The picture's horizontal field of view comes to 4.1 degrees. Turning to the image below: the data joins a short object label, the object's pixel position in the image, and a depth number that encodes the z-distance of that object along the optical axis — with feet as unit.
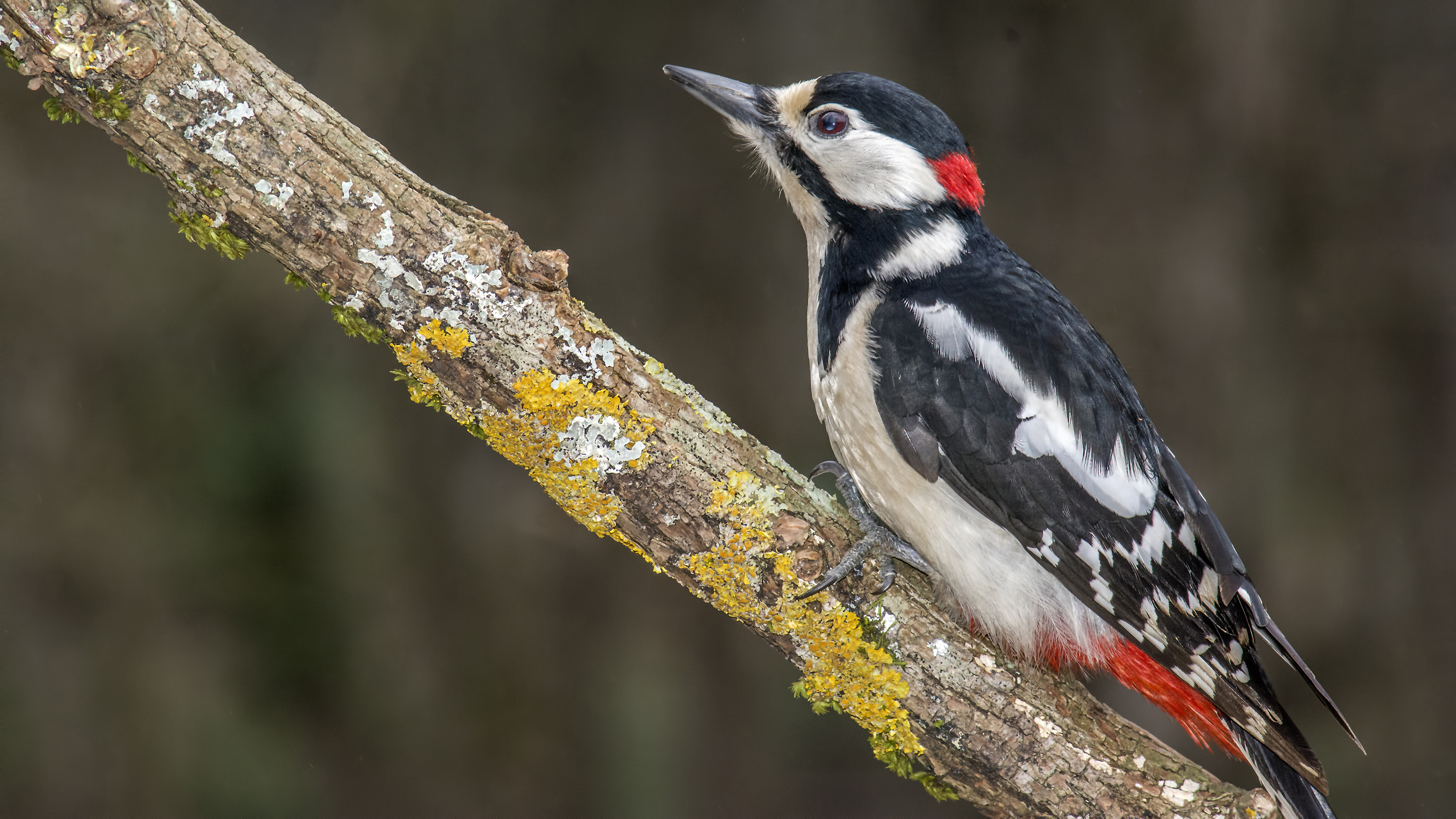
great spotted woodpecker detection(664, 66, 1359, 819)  14.02
